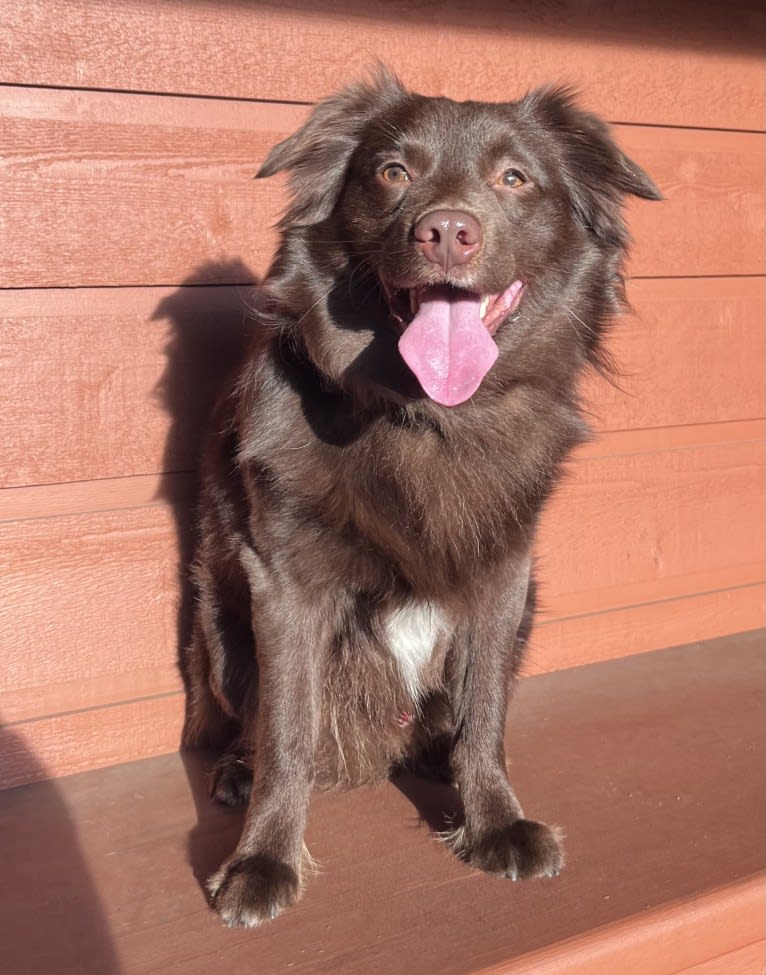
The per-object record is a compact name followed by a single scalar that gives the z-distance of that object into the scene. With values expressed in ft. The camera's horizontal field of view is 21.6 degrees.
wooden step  3.93
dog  4.07
